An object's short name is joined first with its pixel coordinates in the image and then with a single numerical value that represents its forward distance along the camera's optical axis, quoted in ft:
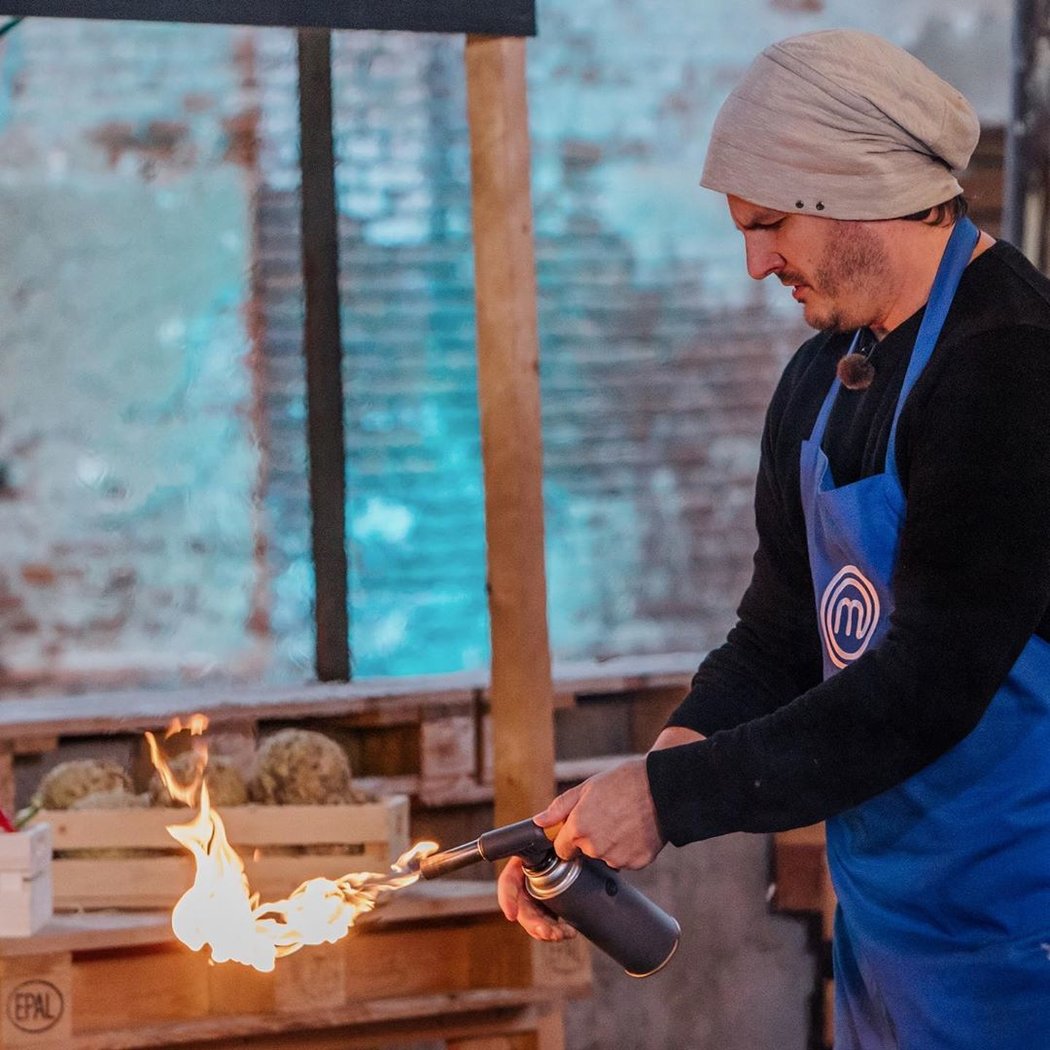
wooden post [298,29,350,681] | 23.12
